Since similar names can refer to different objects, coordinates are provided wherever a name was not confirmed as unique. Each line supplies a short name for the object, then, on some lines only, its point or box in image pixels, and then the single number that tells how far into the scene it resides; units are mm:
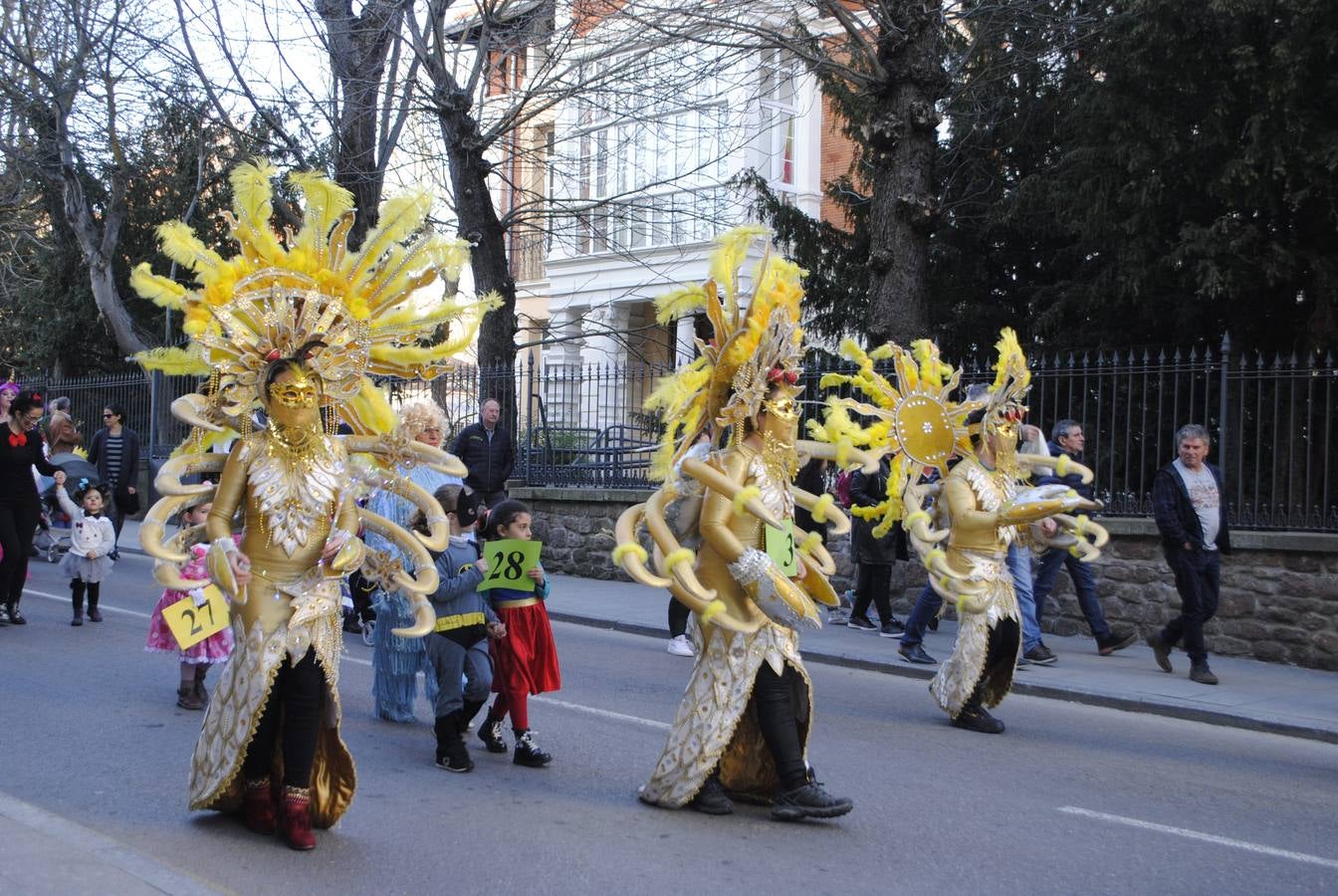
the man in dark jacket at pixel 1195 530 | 9859
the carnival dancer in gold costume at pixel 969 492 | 7629
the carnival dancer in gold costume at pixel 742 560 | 5520
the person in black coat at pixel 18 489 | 10703
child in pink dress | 8023
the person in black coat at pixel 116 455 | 14859
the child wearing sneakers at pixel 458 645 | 6613
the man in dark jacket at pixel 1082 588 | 11023
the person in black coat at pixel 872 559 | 12016
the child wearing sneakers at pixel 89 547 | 11094
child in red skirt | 6676
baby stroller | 15219
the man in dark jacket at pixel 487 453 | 14266
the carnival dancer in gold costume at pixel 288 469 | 5086
